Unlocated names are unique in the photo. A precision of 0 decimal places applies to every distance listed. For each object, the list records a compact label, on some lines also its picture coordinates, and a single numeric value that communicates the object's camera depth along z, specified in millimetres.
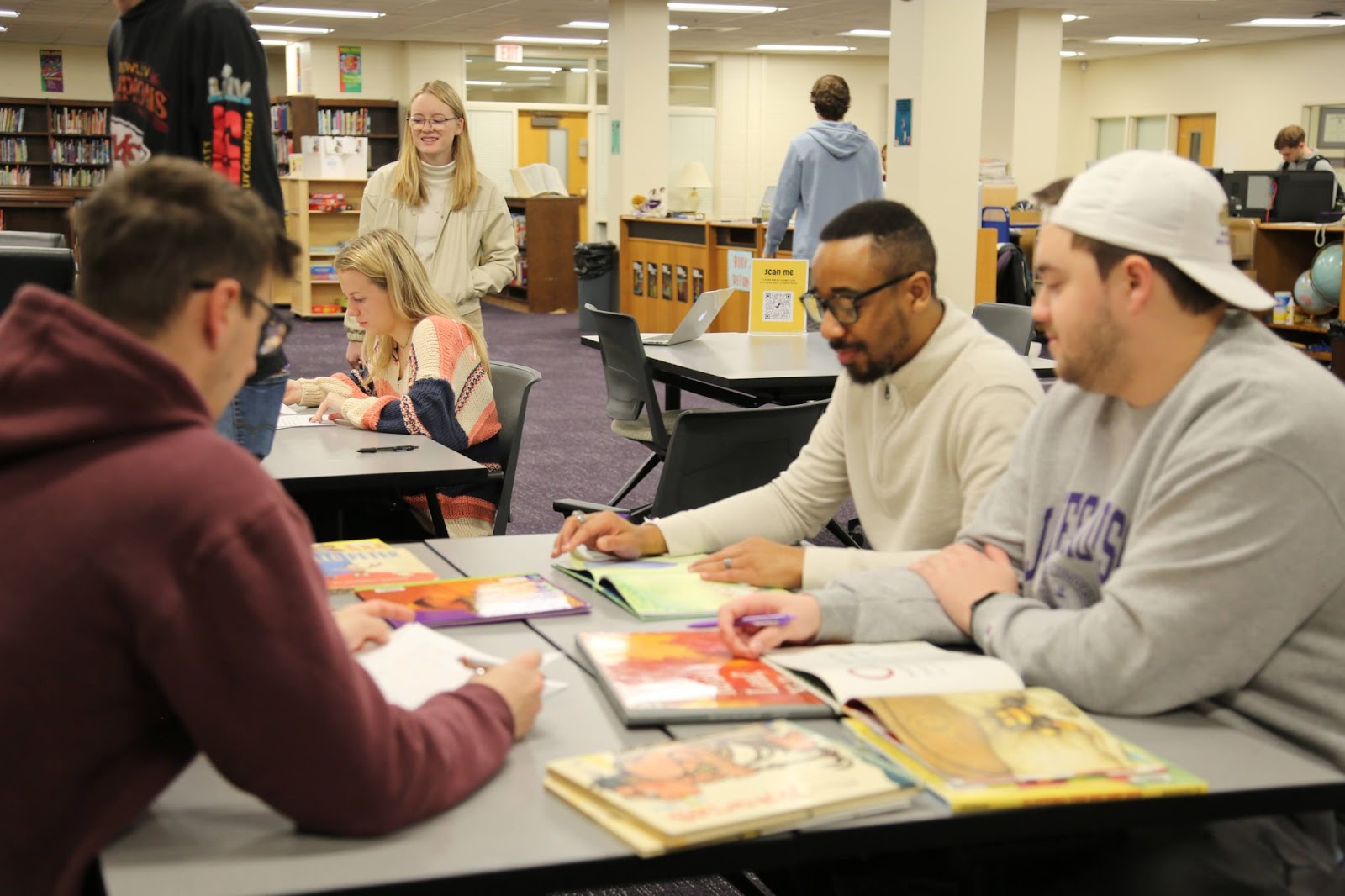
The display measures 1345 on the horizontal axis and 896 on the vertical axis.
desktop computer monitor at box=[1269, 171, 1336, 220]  8047
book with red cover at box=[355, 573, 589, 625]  1686
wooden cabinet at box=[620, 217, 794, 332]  9914
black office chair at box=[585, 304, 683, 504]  4453
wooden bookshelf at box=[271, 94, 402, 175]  14414
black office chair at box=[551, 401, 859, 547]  3129
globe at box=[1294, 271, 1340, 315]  7352
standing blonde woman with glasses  4500
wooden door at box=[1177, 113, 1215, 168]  17016
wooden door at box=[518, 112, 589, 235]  16875
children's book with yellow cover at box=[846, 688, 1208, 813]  1203
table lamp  12781
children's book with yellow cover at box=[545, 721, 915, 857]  1108
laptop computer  4910
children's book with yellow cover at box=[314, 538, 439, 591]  1836
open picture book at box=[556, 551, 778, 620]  1743
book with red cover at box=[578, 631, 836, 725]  1370
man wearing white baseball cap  1349
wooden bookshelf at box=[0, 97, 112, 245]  16922
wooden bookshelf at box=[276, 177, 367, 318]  11906
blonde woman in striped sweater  3217
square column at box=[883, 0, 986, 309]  7941
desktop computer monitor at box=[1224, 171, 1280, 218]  9070
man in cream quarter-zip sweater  2074
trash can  12023
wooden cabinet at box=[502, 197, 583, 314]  13398
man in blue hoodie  7004
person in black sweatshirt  2576
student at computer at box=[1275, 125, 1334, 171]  10117
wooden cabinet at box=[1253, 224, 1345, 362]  7742
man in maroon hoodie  1013
